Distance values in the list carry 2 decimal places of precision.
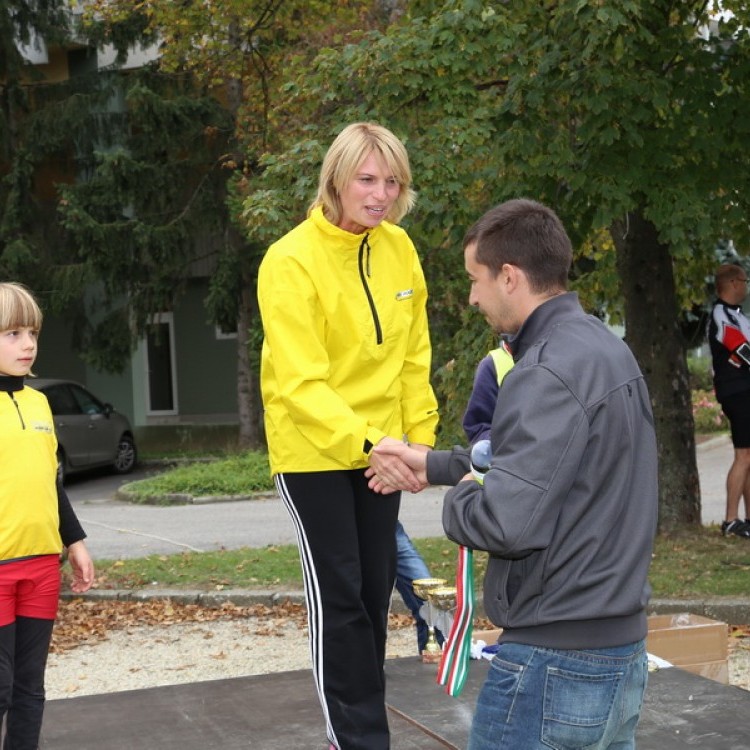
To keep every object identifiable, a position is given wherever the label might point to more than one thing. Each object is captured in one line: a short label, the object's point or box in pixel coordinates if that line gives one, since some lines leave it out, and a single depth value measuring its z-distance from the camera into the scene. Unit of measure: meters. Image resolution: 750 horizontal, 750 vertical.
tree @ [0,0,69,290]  22.39
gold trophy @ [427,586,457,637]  5.35
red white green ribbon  3.13
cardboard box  5.64
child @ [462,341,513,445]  3.92
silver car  18.83
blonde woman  3.73
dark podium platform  4.45
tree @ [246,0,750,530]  8.55
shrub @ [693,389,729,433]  22.12
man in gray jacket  2.44
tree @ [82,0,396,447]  17.56
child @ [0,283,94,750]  4.05
